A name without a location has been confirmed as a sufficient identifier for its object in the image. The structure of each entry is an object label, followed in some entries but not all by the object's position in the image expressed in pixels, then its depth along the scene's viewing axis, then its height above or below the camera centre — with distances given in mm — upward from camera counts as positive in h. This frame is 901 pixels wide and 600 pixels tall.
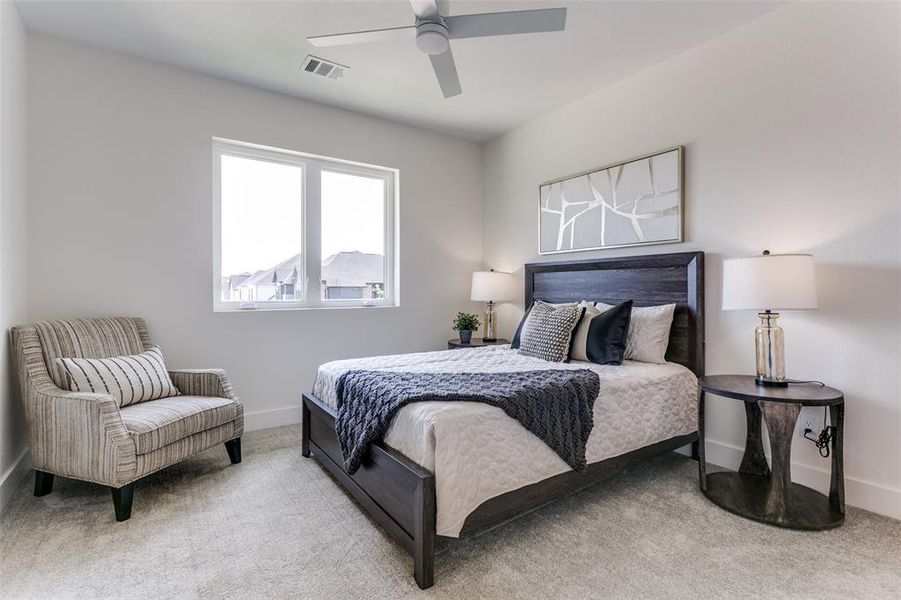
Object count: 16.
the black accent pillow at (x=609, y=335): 2775 -232
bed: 1669 -630
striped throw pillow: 2307 -423
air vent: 3004 +1644
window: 3484 +606
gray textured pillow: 2887 -224
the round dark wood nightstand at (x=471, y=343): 4038 -410
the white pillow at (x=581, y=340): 2881 -272
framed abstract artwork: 3008 +719
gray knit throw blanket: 1900 -458
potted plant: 4168 -253
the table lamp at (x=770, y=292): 2123 +36
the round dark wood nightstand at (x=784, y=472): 2021 -828
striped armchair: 2084 -627
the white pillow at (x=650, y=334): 2859 -235
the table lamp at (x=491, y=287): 4188 +122
